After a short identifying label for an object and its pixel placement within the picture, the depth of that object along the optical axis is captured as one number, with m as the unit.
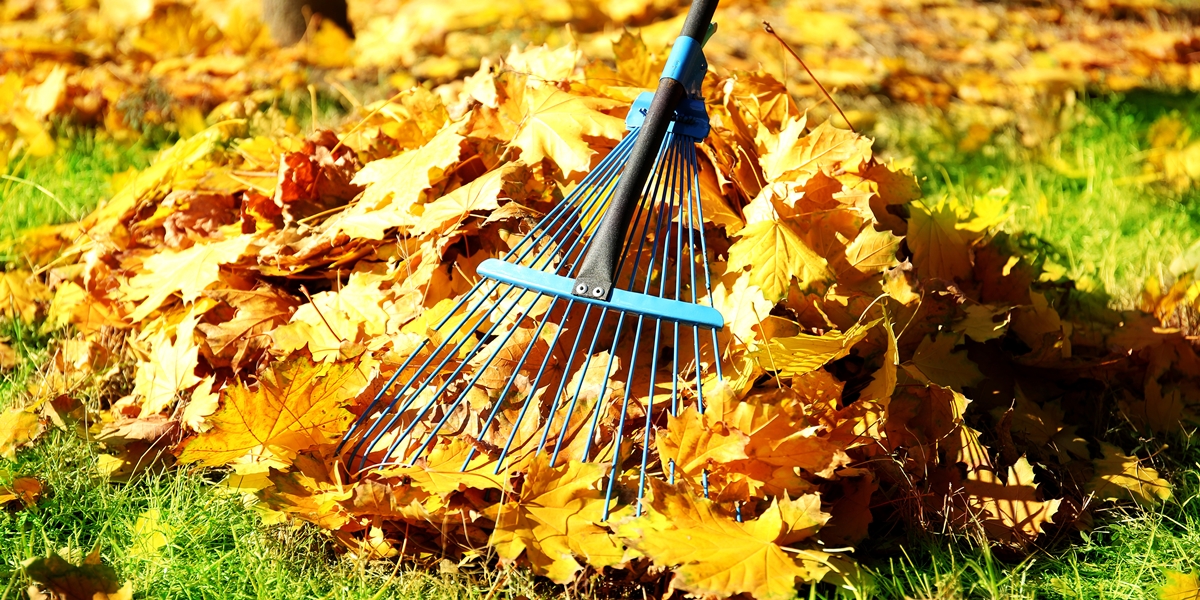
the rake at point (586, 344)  2.81
